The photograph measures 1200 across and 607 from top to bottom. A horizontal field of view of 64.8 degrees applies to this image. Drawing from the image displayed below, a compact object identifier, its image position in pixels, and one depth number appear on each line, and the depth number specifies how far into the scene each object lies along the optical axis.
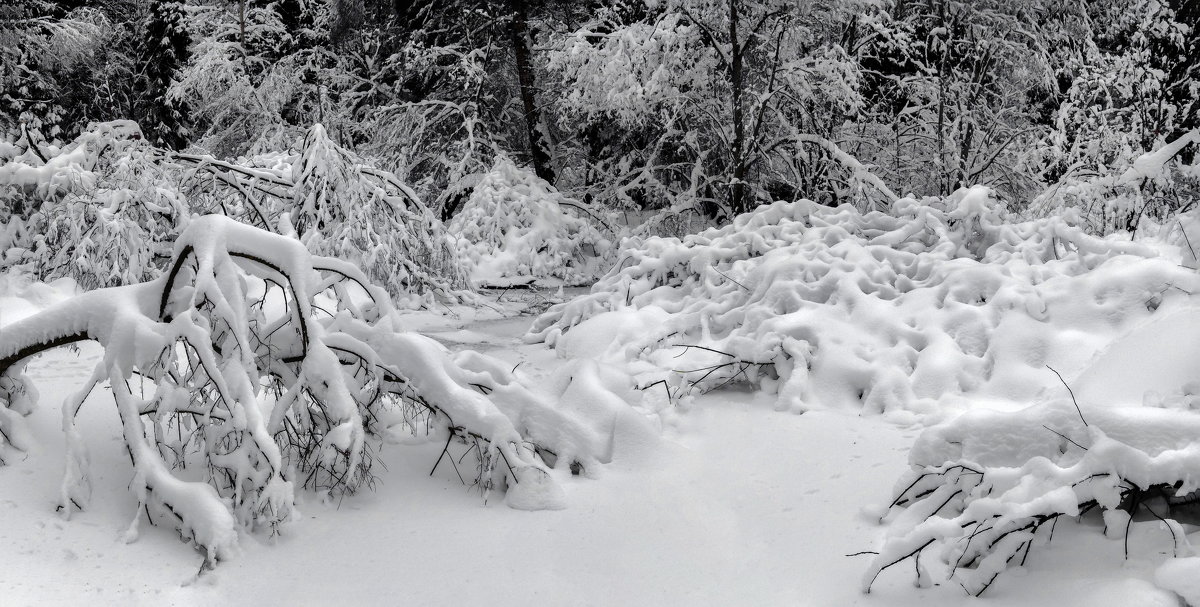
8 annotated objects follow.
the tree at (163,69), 19.34
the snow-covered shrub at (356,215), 7.06
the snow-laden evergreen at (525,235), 11.29
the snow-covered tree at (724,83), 10.95
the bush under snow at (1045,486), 2.75
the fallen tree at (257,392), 3.32
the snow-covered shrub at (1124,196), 8.11
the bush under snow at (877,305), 5.36
